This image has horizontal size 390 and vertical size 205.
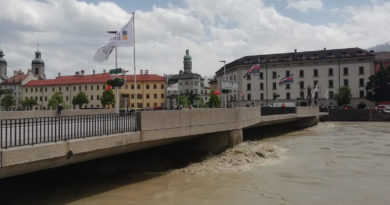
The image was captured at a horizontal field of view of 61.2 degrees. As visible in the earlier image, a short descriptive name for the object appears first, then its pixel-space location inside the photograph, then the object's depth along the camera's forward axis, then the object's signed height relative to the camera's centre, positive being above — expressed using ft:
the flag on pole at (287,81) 128.47 +9.02
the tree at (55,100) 319.06 +7.03
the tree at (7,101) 349.82 +7.34
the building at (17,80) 423.97 +36.00
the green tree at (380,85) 244.83 +13.07
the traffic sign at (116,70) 64.95 +7.08
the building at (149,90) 364.79 +17.52
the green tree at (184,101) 321.28 +4.29
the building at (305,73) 276.21 +26.47
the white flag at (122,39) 63.31 +12.99
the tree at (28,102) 354.13 +5.99
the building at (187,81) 407.44 +30.24
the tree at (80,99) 327.26 +7.77
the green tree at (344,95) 258.78 +5.99
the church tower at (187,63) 431.43 +55.48
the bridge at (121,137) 29.22 -3.55
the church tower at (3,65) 442.09 +58.46
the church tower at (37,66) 501.15 +63.21
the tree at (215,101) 319.64 +3.84
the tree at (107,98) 315.17 +8.12
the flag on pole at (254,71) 103.83 +10.62
